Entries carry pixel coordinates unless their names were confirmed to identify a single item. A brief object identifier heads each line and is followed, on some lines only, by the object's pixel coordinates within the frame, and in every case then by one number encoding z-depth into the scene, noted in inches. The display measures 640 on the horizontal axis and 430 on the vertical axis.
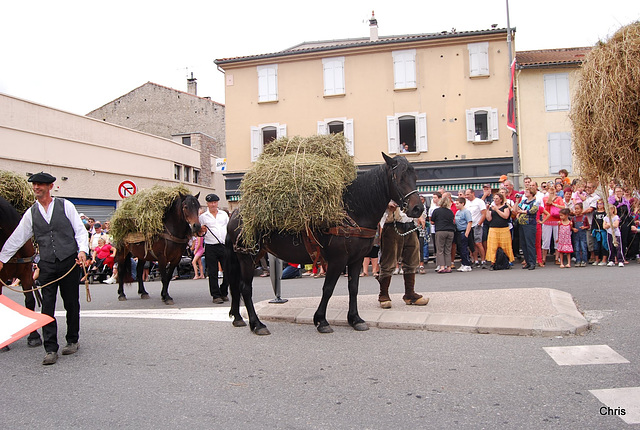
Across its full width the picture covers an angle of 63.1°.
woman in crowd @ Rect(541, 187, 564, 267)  499.5
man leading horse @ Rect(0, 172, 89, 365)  220.2
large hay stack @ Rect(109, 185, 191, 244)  371.9
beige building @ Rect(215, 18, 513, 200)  1103.0
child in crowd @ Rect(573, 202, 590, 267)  490.0
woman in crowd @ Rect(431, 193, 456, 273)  490.9
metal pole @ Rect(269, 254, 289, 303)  326.0
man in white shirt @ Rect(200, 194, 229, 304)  370.3
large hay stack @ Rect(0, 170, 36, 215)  273.6
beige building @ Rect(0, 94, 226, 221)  956.6
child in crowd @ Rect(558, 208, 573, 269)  485.4
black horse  243.8
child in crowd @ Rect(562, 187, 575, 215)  501.7
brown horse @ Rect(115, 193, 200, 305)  374.9
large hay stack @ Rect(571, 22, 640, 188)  163.5
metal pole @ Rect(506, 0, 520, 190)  927.7
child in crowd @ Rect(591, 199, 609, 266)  484.1
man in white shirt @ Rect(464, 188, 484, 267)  510.0
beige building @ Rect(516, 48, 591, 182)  1072.2
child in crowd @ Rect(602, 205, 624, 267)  476.1
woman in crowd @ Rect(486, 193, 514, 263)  485.1
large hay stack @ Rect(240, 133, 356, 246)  236.7
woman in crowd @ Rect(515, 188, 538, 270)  479.2
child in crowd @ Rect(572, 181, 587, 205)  504.4
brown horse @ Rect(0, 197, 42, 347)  245.0
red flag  841.2
